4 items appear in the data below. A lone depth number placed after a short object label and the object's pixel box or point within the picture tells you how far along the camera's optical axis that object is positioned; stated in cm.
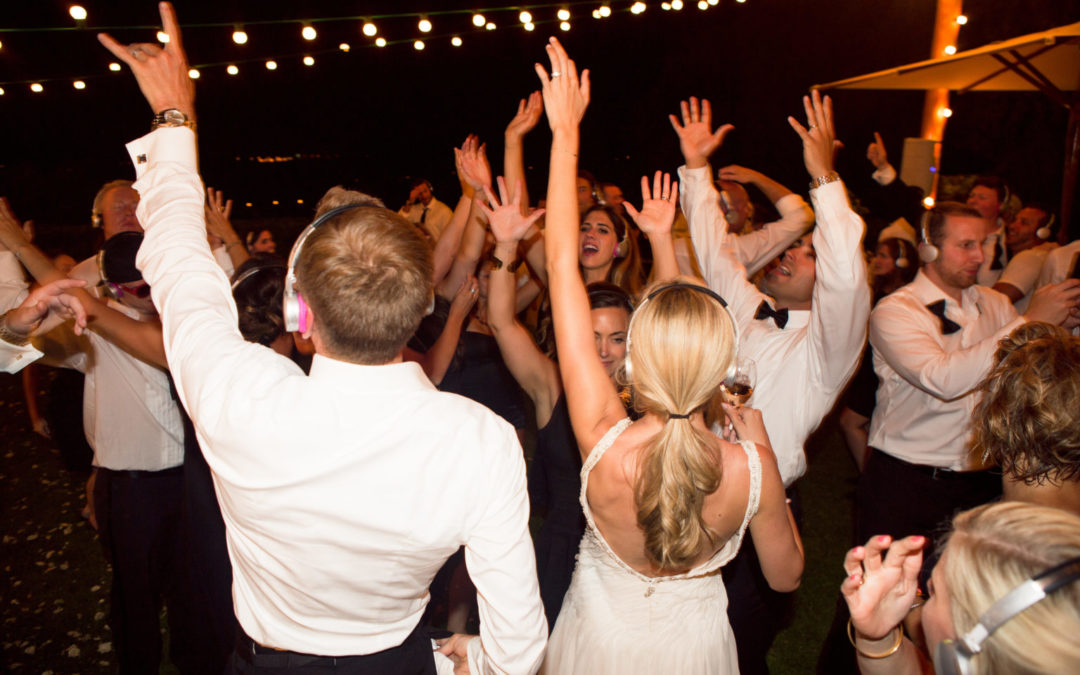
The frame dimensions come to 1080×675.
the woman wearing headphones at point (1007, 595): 83
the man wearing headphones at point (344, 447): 122
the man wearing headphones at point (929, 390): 259
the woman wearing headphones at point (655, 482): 149
